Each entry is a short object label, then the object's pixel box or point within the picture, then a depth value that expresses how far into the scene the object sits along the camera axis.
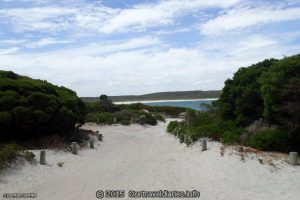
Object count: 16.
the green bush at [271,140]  10.33
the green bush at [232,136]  11.92
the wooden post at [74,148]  12.37
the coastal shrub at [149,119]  26.18
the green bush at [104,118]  25.70
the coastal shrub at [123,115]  26.44
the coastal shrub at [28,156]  9.56
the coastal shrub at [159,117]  29.45
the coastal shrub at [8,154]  8.75
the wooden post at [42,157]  9.90
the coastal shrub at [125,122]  25.02
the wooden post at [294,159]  8.57
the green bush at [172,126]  19.81
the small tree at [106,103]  30.01
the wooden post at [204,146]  12.03
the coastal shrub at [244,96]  12.97
